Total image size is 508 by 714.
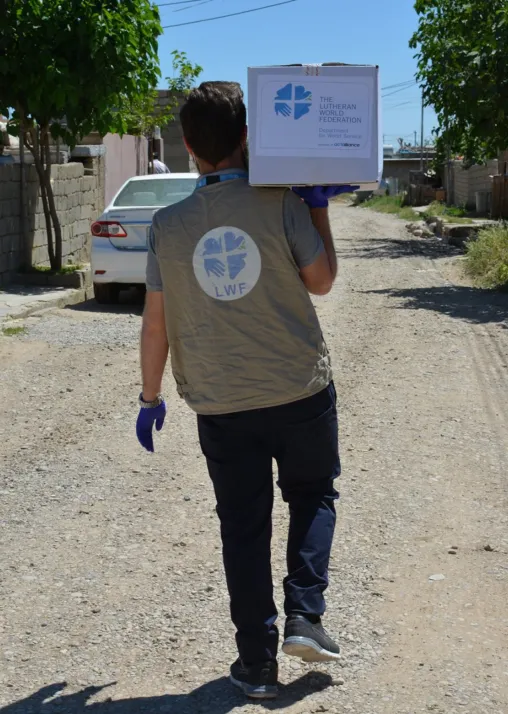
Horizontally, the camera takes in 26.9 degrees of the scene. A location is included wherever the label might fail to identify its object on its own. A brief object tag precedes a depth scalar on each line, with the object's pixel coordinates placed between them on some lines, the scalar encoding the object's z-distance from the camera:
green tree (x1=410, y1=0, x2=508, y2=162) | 13.76
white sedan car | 11.87
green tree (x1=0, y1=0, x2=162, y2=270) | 12.55
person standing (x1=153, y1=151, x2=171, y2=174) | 23.67
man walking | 3.15
